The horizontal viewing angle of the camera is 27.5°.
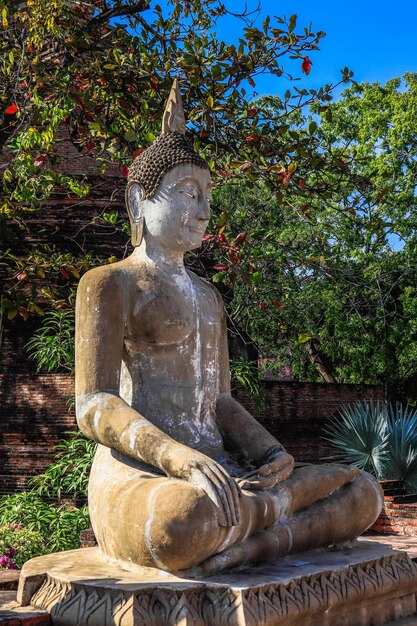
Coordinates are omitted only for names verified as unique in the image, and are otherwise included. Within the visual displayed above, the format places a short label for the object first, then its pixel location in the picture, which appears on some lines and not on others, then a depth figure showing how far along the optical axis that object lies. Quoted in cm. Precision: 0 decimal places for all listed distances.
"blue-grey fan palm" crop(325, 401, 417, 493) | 998
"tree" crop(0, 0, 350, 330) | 654
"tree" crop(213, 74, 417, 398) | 1561
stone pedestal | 288
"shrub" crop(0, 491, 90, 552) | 725
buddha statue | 307
